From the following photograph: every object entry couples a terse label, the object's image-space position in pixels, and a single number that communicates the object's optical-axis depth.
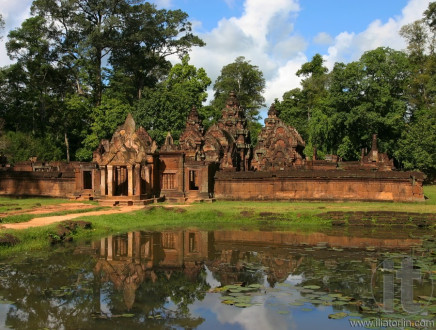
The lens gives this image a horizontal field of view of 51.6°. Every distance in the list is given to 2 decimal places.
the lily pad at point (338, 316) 7.85
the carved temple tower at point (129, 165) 25.06
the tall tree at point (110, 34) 49.97
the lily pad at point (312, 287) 9.57
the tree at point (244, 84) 75.00
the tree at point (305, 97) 66.56
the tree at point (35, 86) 48.66
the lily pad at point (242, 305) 8.53
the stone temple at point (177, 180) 24.14
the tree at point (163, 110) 45.53
